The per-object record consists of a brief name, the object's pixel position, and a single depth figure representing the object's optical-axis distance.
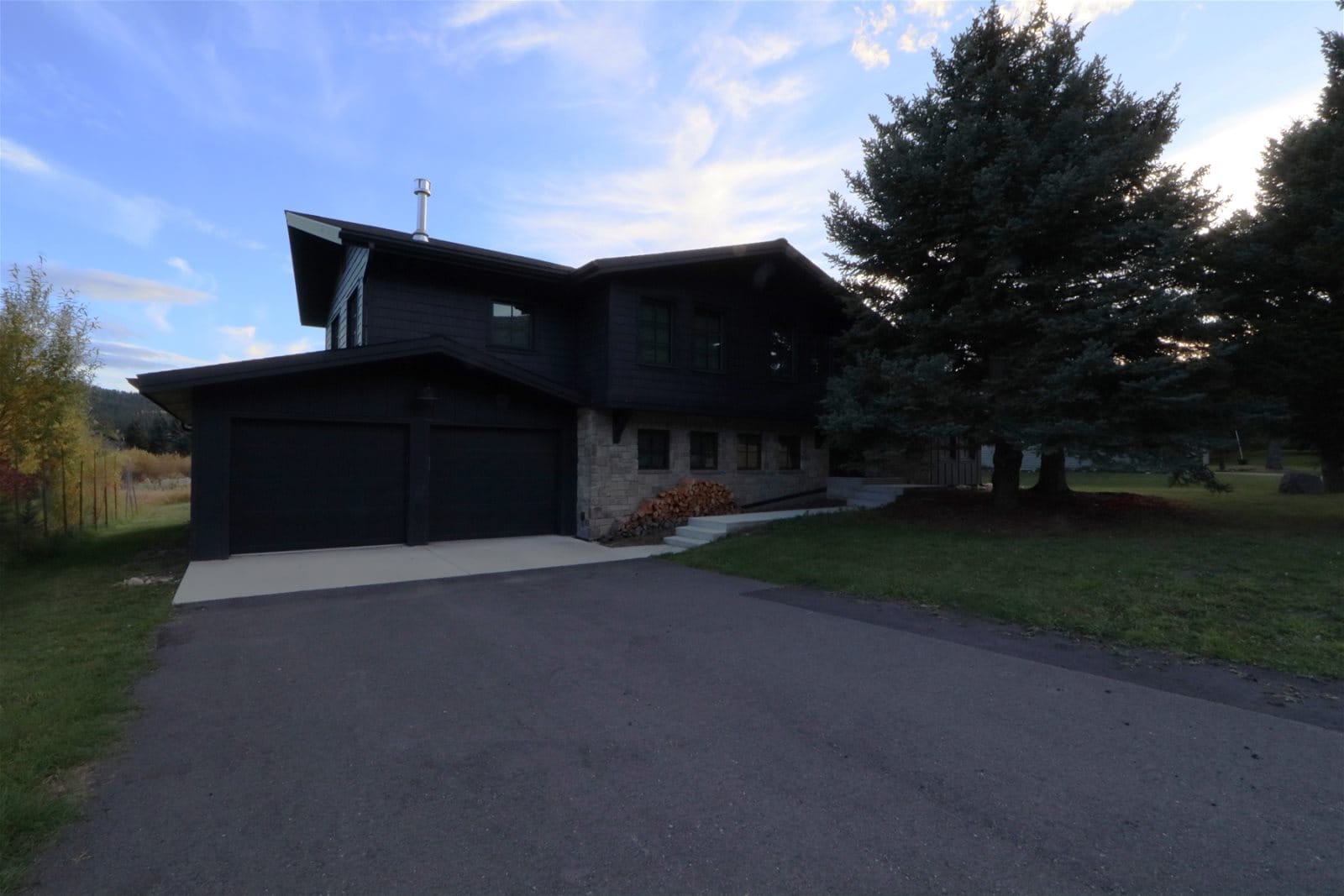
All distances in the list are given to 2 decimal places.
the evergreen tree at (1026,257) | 9.77
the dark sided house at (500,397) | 10.46
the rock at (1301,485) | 16.48
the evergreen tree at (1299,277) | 9.95
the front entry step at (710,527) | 11.73
